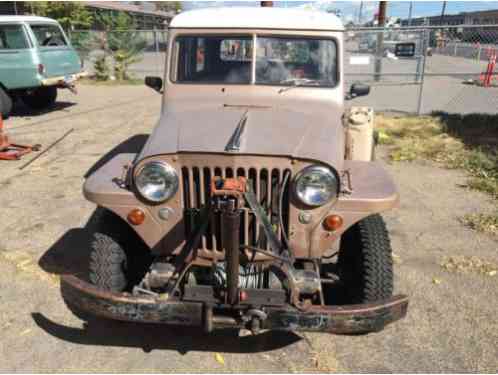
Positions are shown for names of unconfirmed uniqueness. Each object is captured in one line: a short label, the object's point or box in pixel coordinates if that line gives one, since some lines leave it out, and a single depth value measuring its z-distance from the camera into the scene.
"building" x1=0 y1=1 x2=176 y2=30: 21.76
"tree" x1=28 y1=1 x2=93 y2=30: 20.69
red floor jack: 6.63
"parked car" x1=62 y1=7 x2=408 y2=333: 2.35
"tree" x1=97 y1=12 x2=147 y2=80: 14.89
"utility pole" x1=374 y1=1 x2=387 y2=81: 12.35
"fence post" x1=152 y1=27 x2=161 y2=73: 14.12
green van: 9.51
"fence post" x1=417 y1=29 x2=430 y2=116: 9.75
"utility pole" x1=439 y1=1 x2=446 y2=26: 43.67
